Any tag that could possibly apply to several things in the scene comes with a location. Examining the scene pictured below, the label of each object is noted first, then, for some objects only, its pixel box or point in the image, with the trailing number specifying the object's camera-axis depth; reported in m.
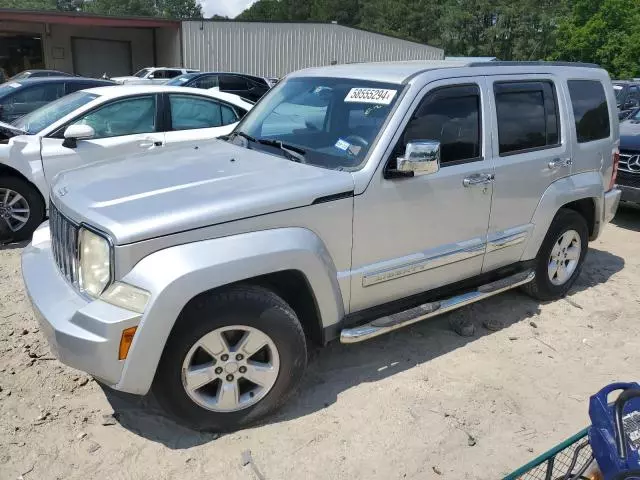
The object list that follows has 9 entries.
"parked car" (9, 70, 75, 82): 18.34
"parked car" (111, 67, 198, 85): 22.09
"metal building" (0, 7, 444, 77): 27.74
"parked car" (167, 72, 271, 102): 16.52
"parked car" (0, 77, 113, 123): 8.42
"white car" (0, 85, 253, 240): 5.89
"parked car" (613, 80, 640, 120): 14.74
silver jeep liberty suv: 2.69
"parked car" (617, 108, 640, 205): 7.34
